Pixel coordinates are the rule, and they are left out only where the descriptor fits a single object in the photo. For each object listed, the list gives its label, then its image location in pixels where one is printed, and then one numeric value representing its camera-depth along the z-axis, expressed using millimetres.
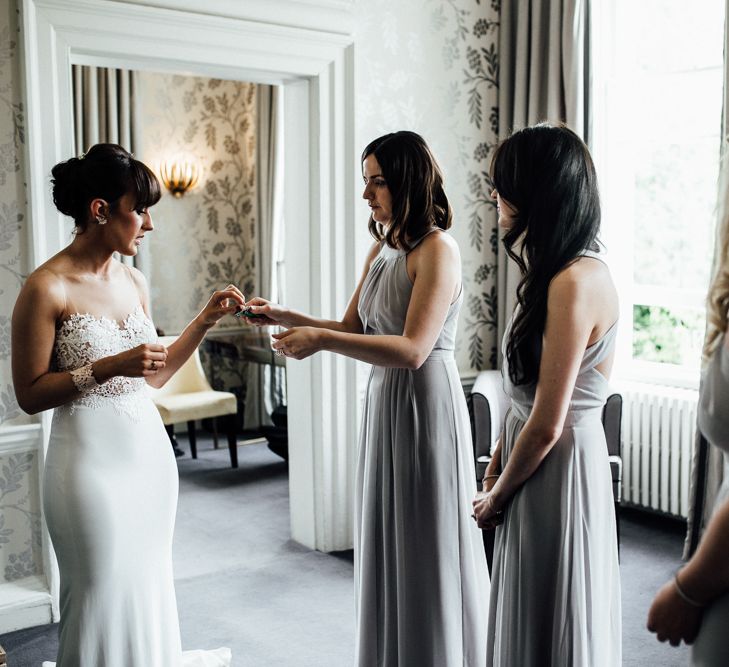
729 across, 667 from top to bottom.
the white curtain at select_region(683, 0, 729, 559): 3631
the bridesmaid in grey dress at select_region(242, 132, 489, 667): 2252
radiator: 4133
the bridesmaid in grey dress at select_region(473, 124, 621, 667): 1799
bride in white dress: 2148
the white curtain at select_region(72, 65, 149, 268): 5797
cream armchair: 5461
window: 4273
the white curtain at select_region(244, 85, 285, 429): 6605
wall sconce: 6543
